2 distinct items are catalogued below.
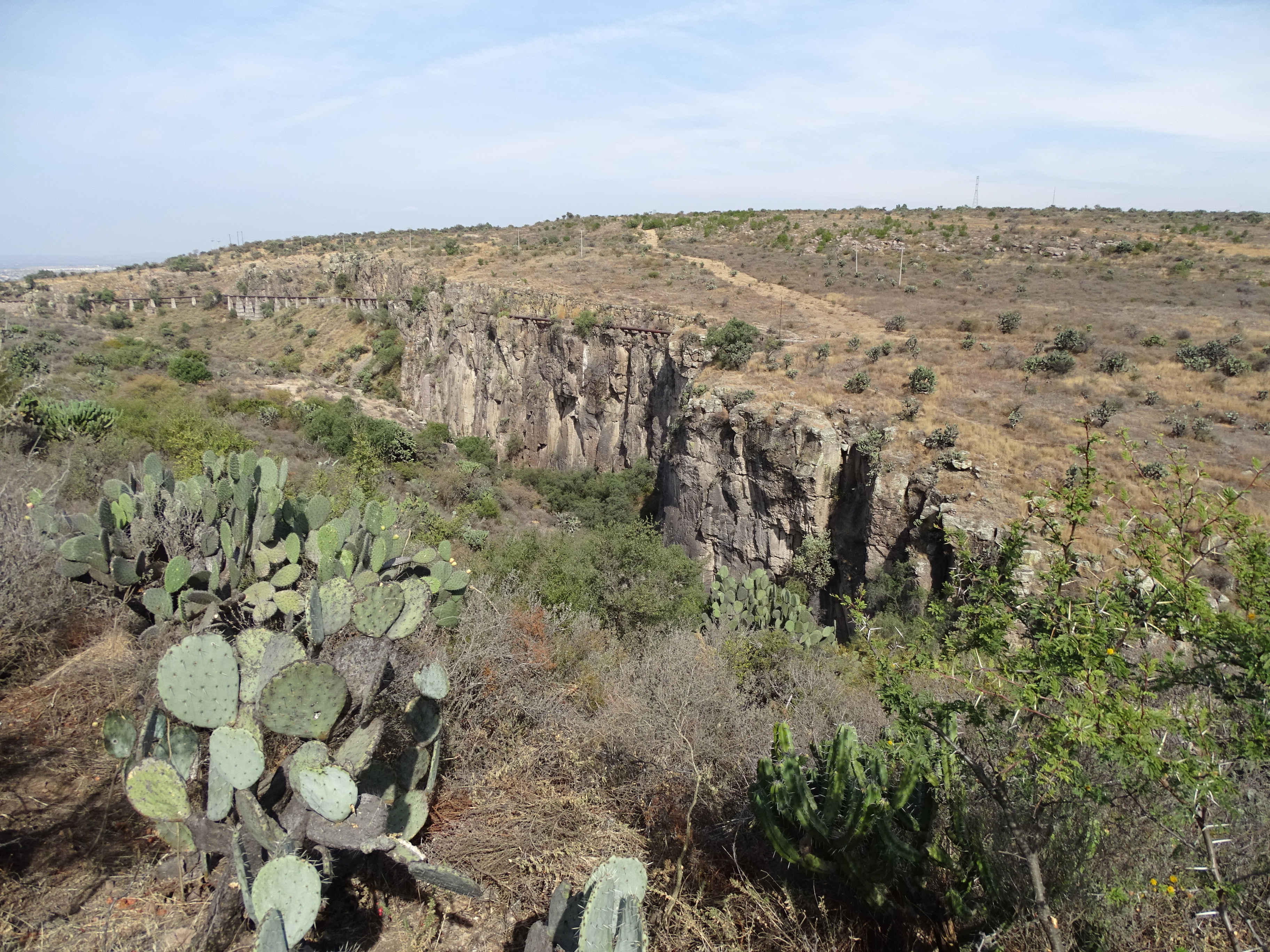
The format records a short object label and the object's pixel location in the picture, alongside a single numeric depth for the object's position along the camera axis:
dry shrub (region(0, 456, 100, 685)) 5.92
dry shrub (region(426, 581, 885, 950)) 4.23
